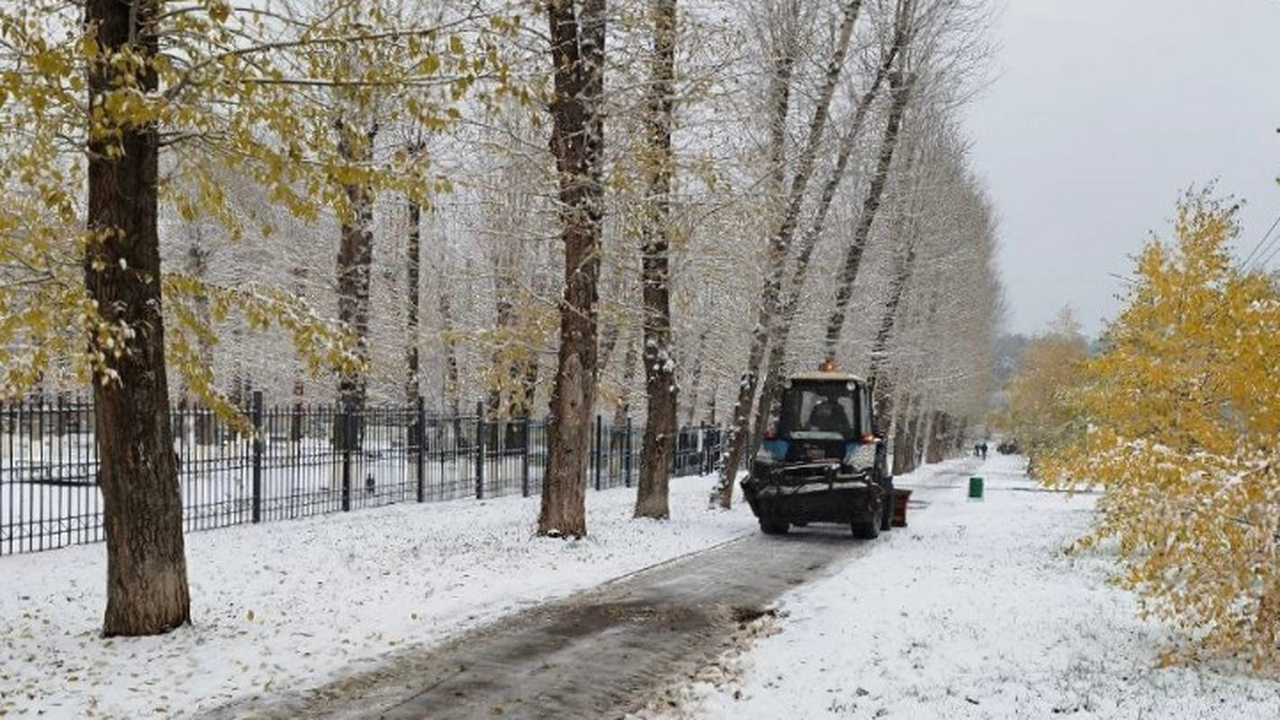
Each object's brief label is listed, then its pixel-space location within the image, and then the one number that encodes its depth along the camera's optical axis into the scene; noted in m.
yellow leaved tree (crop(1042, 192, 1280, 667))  6.77
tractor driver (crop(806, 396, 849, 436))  16.44
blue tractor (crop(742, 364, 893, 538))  15.51
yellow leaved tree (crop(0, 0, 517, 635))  6.23
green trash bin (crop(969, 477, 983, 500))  29.14
